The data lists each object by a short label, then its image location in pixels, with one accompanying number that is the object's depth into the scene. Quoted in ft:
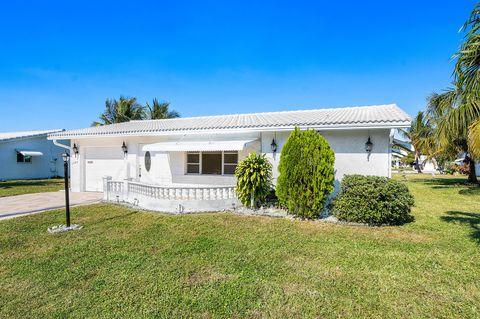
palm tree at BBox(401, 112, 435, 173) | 122.79
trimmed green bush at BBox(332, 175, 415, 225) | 38.34
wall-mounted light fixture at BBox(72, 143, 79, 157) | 79.92
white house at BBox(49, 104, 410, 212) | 47.85
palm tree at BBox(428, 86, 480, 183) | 66.28
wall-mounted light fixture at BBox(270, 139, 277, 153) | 54.13
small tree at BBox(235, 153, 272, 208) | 46.65
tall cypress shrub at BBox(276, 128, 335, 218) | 41.68
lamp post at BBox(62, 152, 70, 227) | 37.35
